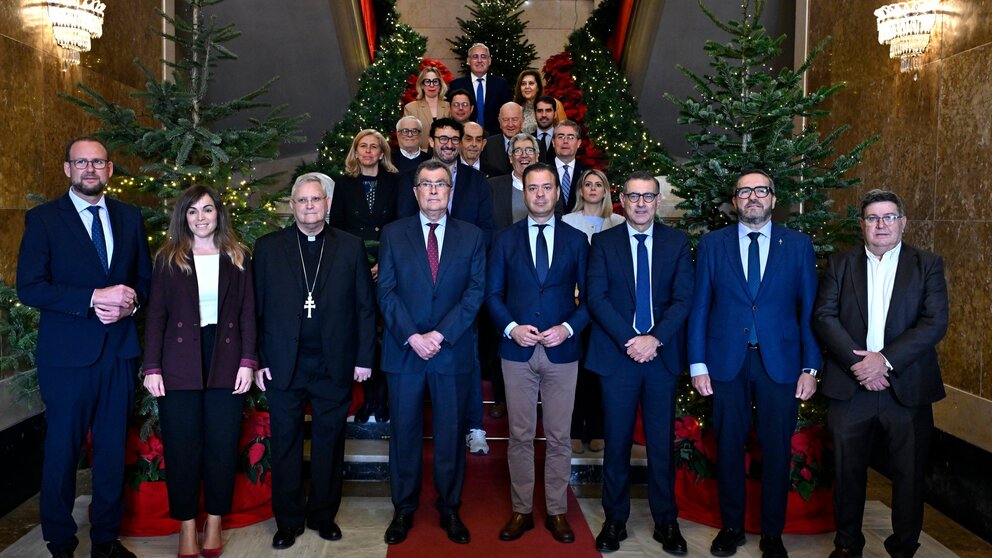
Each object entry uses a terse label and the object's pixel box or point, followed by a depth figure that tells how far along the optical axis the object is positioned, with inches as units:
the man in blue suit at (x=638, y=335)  150.3
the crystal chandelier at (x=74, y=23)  188.2
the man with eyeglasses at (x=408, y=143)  211.2
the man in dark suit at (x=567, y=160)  203.8
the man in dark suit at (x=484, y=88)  286.7
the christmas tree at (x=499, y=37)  466.0
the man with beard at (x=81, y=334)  136.1
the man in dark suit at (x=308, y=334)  148.4
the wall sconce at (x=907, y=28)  188.1
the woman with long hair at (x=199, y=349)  139.8
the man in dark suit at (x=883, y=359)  137.3
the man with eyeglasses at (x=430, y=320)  150.7
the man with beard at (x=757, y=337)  145.6
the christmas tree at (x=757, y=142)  162.1
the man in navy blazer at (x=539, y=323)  151.5
